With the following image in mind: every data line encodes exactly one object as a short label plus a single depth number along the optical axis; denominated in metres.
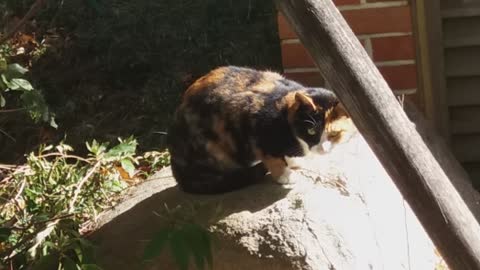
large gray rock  3.11
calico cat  3.25
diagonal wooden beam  2.00
